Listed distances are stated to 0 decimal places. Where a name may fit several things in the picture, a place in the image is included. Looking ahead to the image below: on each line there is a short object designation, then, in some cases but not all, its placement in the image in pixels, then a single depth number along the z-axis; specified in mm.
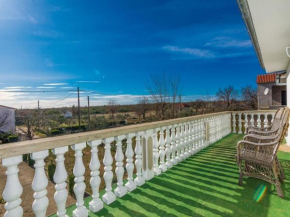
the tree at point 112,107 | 17328
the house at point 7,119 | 16797
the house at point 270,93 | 12661
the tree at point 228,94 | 15211
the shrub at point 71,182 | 5340
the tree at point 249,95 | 15263
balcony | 1247
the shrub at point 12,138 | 14673
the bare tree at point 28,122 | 15025
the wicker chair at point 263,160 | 2061
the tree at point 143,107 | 13029
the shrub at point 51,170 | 6777
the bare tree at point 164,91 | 11984
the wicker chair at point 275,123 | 3074
